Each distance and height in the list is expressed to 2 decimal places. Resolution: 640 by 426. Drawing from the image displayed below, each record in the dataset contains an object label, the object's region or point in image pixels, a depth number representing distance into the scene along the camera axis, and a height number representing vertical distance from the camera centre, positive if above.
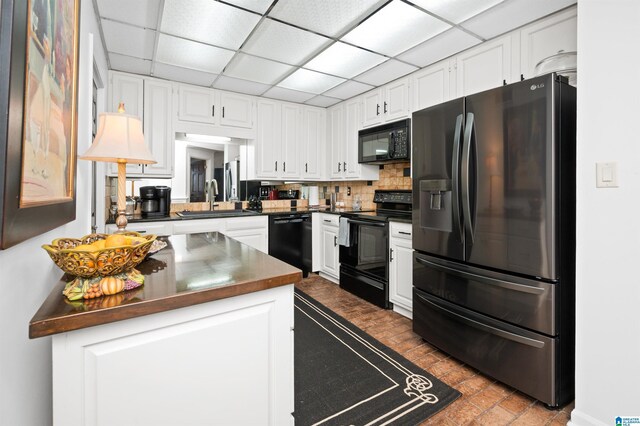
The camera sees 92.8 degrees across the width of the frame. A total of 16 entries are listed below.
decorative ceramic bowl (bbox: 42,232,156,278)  0.76 -0.10
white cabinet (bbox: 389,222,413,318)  2.73 -0.46
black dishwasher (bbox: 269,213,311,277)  3.78 -0.27
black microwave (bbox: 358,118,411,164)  3.17 +0.84
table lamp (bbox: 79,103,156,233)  1.17 +0.28
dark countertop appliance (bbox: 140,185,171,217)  3.19 +0.17
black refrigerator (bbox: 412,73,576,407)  1.60 -0.08
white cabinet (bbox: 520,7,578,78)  2.04 +1.27
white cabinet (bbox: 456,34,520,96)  2.37 +1.26
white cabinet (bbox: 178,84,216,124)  3.45 +1.31
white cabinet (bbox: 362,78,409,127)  3.24 +1.31
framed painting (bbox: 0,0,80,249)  0.62 +0.26
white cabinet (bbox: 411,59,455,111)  2.82 +1.29
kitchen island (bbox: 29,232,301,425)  0.73 -0.37
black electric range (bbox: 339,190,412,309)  3.00 -0.31
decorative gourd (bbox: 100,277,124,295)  0.81 -0.18
